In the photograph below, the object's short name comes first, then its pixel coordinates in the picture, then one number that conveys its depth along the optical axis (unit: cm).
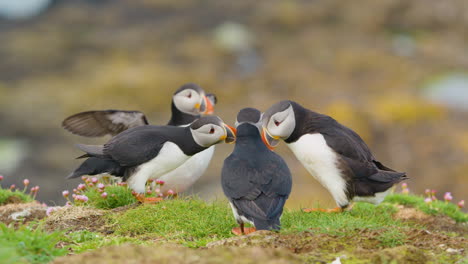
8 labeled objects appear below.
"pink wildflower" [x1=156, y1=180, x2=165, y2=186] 1583
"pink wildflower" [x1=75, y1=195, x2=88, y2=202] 1447
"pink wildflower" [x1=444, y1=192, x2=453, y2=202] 1680
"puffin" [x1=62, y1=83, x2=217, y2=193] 1733
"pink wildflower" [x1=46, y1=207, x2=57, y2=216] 1409
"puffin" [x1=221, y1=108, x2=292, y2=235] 1123
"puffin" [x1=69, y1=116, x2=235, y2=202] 1445
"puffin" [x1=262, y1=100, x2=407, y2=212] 1370
